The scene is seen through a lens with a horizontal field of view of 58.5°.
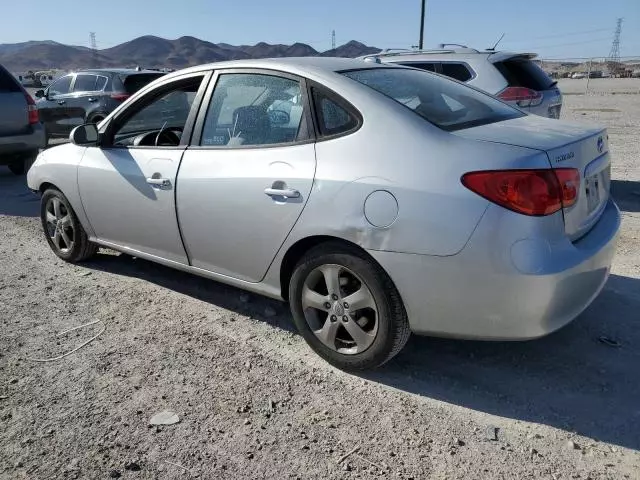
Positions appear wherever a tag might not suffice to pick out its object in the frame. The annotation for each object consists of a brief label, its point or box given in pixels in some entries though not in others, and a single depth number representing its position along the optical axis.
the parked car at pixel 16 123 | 8.63
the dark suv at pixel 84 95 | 11.72
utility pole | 30.30
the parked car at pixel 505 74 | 7.01
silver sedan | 2.56
